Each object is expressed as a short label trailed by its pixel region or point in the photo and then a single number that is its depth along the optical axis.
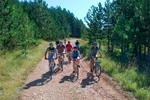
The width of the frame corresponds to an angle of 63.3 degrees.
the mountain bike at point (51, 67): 7.35
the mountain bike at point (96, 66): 7.44
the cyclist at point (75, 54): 7.71
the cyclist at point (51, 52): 7.46
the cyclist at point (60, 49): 9.34
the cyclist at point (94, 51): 7.64
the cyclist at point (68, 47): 11.27
